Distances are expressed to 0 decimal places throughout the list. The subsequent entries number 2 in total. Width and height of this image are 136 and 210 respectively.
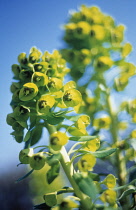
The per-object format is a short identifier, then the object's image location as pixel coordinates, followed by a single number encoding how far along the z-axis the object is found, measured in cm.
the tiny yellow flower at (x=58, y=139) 37
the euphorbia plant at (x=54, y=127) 37
